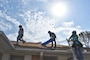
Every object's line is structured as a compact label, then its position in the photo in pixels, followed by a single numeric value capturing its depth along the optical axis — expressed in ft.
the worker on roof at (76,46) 13.66
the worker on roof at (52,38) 18.70
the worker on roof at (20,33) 18.89
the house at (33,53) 15.88
